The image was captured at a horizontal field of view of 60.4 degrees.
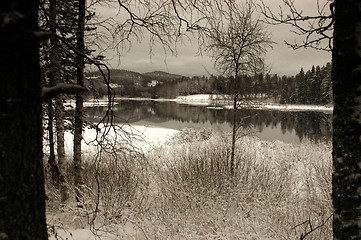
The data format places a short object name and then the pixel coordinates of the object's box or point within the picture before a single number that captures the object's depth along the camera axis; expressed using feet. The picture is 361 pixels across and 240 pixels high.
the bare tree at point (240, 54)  33.70
